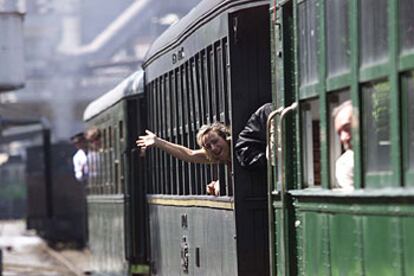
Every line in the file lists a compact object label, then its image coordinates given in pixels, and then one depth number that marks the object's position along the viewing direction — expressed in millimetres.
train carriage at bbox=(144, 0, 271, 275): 17453
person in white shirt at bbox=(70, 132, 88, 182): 39562
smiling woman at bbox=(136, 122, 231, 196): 18219
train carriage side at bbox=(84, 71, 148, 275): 30203
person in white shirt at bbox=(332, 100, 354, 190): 12430
